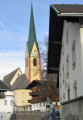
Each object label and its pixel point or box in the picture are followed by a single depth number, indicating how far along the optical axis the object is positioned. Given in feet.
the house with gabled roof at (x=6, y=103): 94.94
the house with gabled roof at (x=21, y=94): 162.85
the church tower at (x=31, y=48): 205.26
